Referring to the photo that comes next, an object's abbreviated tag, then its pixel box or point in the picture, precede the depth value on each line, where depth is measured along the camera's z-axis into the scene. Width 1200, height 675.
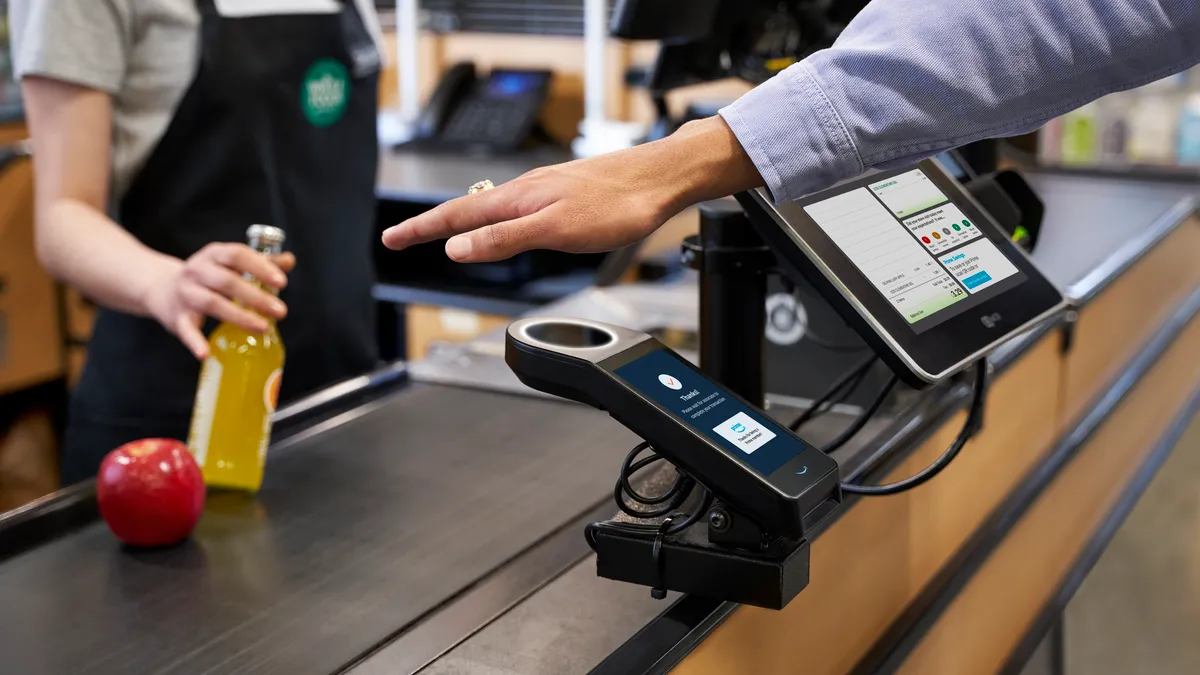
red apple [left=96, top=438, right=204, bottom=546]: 1.12
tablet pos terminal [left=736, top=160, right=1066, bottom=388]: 0.98
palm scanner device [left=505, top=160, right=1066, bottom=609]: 0.89
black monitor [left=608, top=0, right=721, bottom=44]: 1.33
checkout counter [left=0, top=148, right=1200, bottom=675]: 0.98
